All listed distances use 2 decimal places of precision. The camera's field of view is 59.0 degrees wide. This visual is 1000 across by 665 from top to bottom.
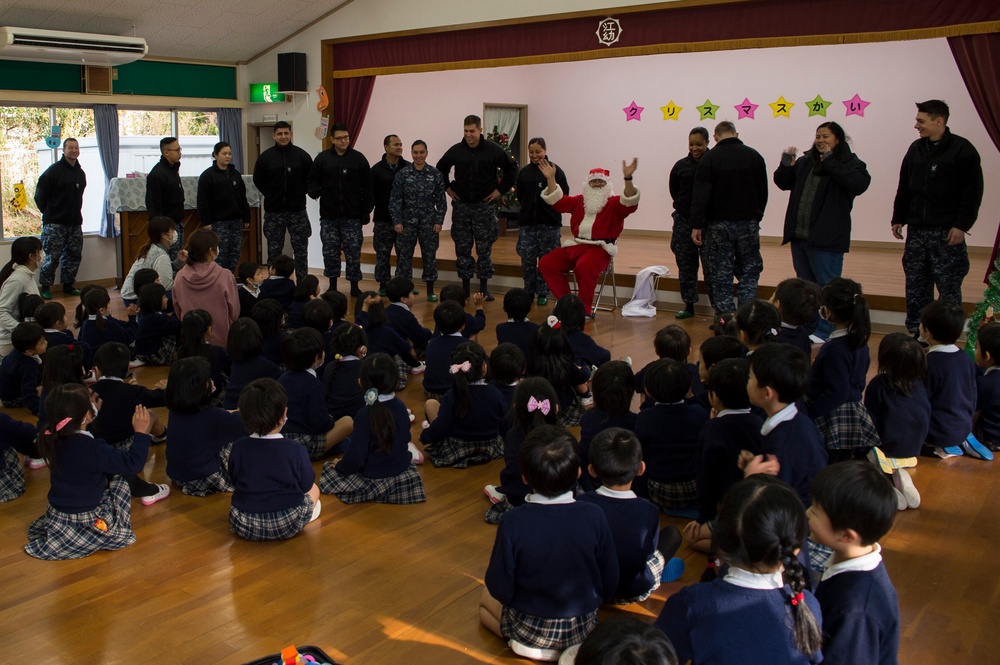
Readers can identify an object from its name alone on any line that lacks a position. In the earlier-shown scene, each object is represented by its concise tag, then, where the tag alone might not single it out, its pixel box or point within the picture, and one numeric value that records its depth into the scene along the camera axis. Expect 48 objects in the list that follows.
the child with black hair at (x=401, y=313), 5.30
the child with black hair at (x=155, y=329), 5.39
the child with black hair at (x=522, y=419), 3.17
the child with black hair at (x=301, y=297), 5.54
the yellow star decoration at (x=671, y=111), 10.98
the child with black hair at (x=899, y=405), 3.66
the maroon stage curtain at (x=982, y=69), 5.97
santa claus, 7.10
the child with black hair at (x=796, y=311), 4.06
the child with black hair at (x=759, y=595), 1.81
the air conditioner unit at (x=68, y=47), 8.03
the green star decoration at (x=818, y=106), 9.98
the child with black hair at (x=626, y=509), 2.56
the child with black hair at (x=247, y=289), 5.96
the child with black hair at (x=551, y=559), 2.39
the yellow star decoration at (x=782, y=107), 10.23
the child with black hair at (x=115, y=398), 3.80
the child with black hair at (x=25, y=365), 4.34
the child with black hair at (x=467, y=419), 3.83
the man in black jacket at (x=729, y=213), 6.50
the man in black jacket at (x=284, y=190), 8.02
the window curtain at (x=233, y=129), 10.30
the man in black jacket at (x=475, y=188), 7.77
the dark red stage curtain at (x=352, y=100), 9.38
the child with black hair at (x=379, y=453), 3.49
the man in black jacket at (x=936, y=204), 5.64
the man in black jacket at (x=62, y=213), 8.20
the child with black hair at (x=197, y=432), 3.55
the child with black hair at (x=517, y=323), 4.84
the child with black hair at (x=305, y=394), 3.96
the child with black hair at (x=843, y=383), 3.67
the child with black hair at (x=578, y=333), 4.63
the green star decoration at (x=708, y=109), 10.69
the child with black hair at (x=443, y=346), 4.55
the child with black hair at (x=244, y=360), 4.28
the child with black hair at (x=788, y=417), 2.79
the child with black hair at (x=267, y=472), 3.19
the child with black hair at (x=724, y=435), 2.99
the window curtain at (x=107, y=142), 9.11
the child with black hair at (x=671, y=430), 3.38
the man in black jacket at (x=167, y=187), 7.81
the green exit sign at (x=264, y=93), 9.99
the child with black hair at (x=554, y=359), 4.09
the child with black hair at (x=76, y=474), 3.08
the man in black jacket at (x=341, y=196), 7.98
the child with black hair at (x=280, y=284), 5.93
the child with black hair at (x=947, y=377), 3.94
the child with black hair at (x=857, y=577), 1.89
